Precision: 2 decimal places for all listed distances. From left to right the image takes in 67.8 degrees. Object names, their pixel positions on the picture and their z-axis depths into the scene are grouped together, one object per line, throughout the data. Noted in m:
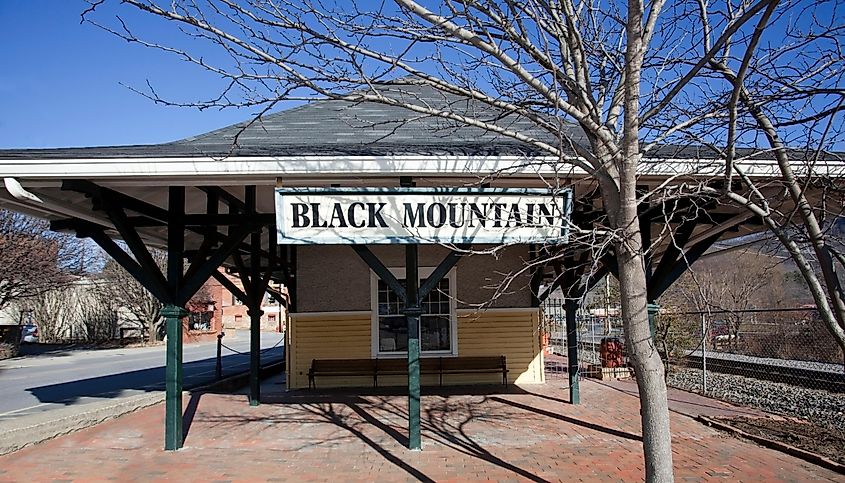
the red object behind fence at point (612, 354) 14.98
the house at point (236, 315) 60.73
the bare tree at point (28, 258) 26.81
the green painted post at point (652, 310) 7.97
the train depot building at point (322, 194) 6.89
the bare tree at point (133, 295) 36.50
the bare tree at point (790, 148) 3.10
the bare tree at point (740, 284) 24.47
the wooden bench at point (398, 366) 12.66
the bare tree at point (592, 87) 3.85
